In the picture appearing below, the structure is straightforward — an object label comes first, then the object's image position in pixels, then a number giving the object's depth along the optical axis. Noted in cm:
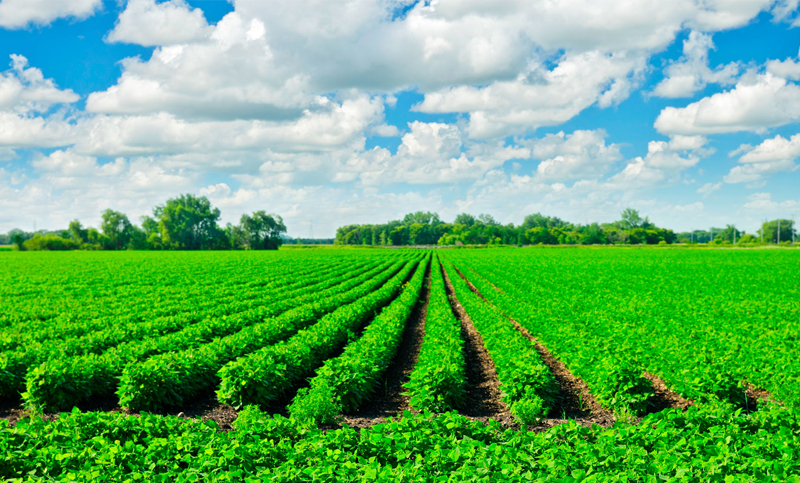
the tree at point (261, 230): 15650
